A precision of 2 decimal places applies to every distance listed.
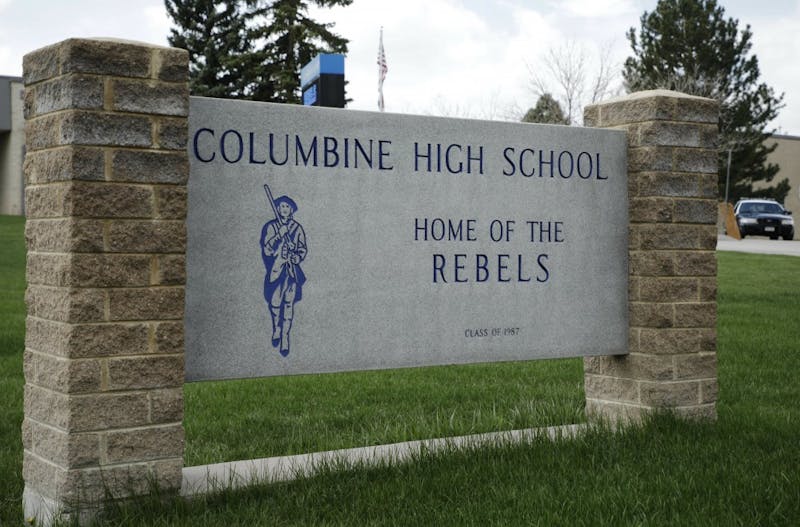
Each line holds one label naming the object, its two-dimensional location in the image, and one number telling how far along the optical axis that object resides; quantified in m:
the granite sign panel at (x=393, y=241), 5.16
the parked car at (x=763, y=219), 34.31
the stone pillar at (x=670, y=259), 6.52
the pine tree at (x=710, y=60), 44.44
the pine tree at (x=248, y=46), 33.97
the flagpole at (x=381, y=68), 19.32
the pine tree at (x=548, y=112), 37.00
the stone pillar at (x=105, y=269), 4.48
